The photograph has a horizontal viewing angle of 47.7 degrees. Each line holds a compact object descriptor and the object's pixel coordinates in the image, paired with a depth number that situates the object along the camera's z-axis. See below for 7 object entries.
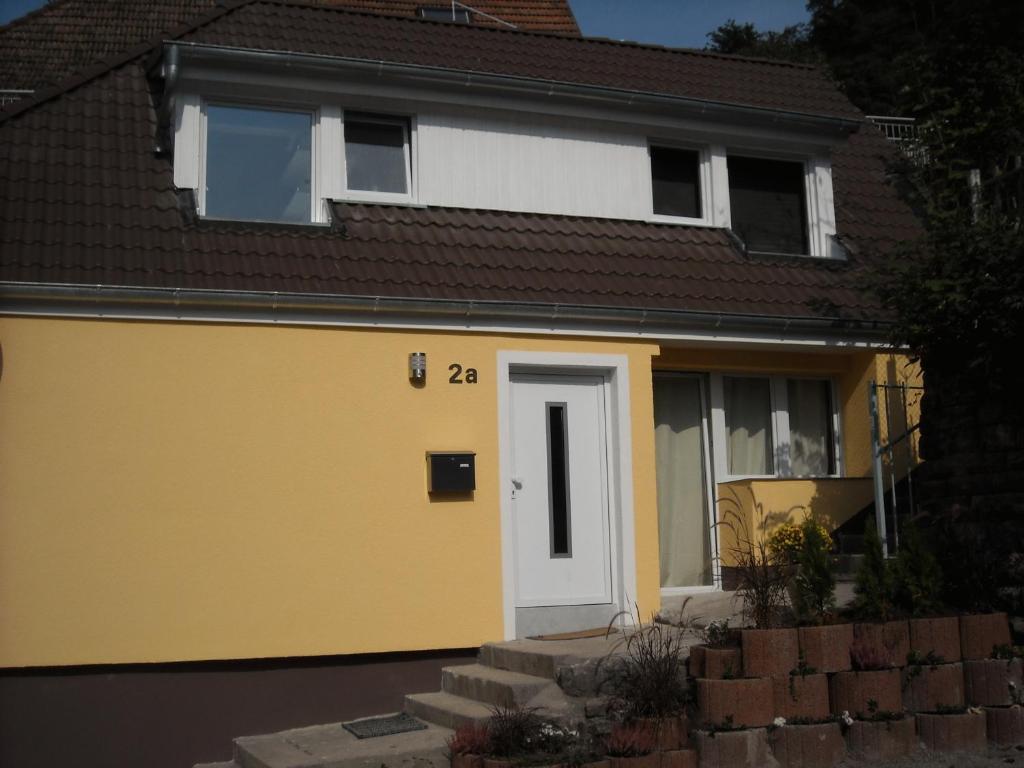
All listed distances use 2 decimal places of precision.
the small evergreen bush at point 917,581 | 7.66
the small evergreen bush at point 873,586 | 7.54
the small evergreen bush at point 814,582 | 7.52
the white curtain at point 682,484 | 10.50
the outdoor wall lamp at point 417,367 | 8.85
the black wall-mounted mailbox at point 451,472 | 8.77
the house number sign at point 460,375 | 9.04
